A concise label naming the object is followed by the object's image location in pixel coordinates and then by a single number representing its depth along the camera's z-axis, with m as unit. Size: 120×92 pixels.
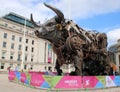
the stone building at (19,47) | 29.05
